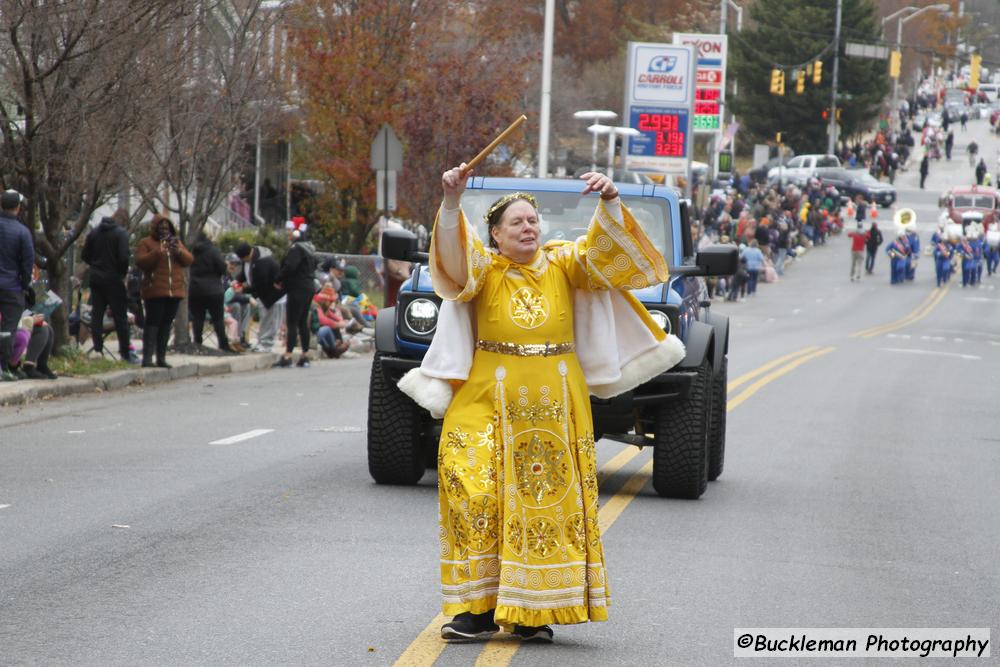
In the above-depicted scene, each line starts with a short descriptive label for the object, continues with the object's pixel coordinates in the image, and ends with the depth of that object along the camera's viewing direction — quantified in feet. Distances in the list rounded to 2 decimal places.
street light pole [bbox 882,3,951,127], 388.08
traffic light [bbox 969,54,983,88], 262.47
